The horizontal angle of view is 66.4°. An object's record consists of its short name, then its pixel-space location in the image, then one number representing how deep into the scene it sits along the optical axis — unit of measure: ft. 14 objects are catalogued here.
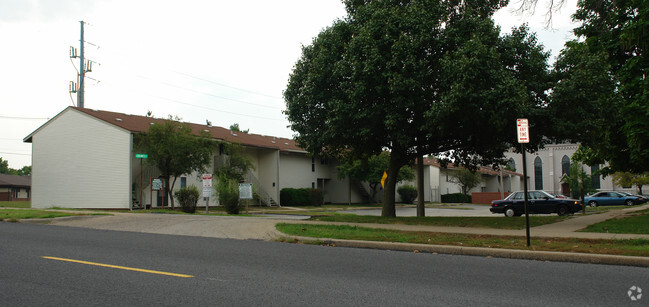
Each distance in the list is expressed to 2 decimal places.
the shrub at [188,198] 89.51
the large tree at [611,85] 52.65
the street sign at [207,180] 76.69
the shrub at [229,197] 82.63
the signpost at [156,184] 98.37
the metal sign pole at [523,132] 34.96
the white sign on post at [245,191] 79.56
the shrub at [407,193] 195.62
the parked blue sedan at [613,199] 149.59
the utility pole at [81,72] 168.04
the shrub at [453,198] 215.10
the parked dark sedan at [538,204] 85.20
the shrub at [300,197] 147.95
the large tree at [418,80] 50.96
